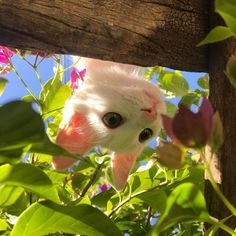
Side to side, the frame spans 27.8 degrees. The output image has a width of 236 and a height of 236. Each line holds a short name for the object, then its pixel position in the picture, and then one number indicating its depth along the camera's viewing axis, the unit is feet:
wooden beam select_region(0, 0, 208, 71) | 1.91
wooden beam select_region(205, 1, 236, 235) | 2.21
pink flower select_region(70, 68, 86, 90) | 2.71
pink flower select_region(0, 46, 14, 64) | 3.19
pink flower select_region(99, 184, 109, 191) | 3.58
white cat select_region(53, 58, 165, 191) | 2.45
